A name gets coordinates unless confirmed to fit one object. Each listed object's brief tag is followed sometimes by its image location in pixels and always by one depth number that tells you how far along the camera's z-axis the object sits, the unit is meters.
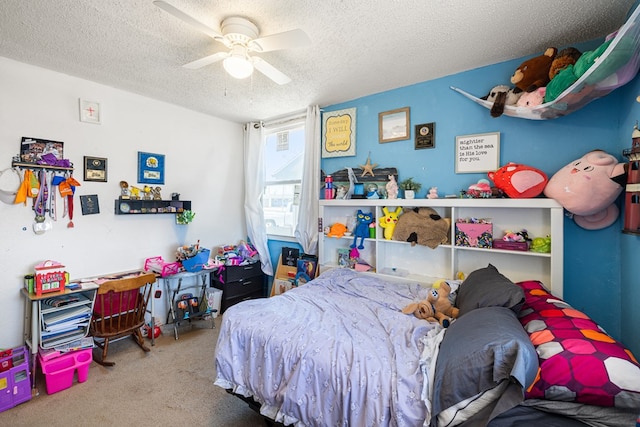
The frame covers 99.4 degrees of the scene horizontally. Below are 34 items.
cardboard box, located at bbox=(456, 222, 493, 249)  2.21
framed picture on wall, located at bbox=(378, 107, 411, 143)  2.76
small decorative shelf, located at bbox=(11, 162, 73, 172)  2.26
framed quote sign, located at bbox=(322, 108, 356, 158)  3.12
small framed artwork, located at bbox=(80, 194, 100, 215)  2.63
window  3.70
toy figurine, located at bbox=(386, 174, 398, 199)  2.76
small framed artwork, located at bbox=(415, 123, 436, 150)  2.60
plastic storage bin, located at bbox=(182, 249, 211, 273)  3.03
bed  0.93
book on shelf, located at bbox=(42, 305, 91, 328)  2.15
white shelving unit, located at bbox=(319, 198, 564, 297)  1.95
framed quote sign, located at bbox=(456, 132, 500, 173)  2.30
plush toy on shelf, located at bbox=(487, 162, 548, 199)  1.98
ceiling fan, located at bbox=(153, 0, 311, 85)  1.62
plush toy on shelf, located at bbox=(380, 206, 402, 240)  2.73
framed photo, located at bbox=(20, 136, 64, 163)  2.30
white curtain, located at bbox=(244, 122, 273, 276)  3.83
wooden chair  2.36
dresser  3.43
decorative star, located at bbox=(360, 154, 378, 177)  2.97
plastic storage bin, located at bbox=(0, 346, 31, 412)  1.85
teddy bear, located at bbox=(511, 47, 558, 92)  1.90
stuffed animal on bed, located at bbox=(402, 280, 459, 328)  1.70
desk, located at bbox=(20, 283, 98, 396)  2.10
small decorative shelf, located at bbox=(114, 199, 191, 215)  2.83
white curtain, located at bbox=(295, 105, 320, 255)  3.28
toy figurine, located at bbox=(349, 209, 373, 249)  2.90
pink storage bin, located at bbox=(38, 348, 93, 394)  2.03
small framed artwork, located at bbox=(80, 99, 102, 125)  2.59
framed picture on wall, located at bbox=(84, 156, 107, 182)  2.64
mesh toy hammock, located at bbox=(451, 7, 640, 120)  1.27
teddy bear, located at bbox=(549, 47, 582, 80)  1.78
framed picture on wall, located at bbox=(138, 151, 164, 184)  3.01
